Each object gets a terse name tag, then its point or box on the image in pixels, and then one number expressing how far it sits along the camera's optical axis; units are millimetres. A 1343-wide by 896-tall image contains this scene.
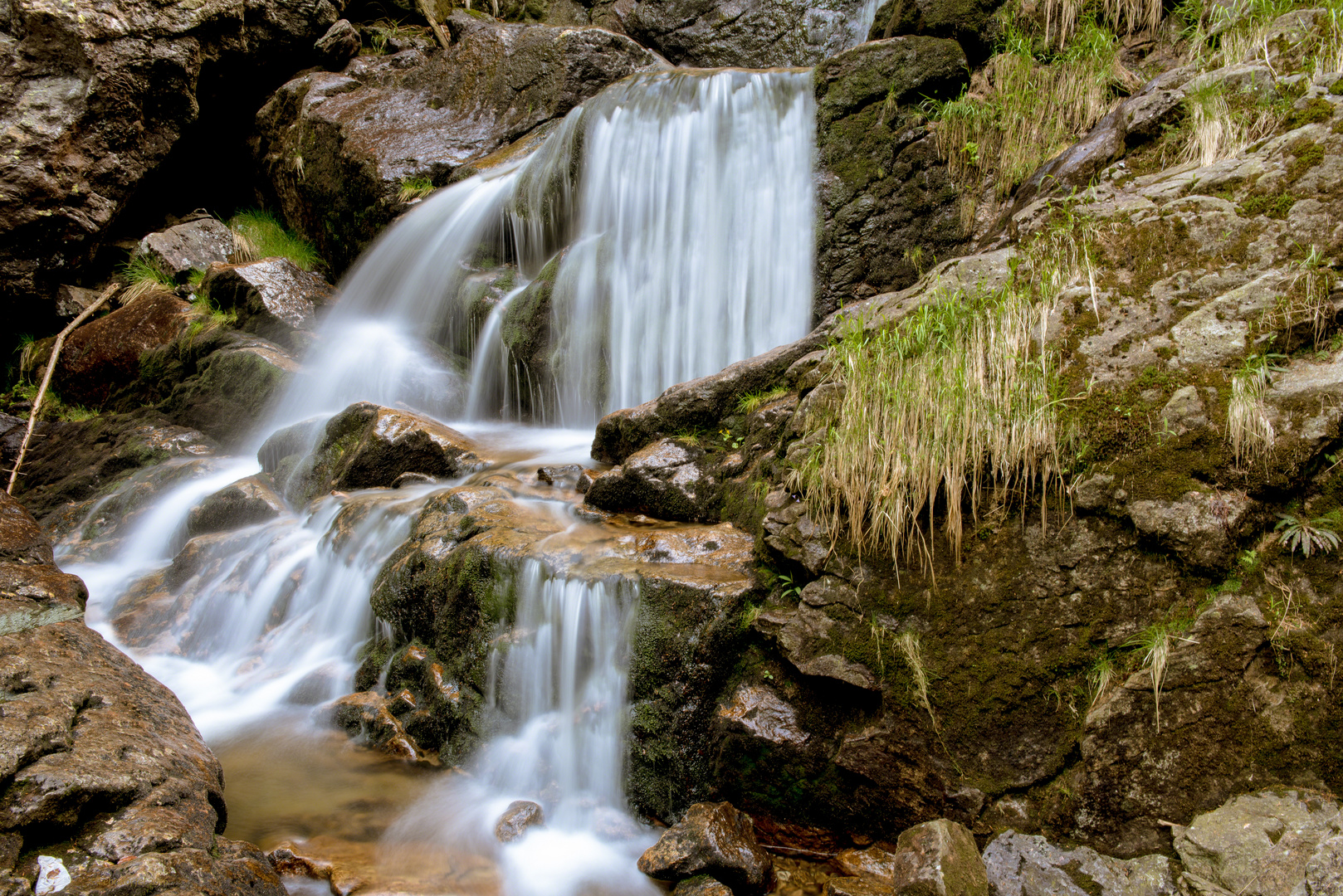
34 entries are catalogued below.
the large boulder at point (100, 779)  2191
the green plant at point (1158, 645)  2592
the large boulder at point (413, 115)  10562
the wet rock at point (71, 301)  10469
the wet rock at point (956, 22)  6447
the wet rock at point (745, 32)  11906
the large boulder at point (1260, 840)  2150
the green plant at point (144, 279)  10367
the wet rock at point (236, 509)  6586
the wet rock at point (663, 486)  4609
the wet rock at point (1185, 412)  2816
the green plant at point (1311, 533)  2500
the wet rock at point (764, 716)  3211
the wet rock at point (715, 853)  2967
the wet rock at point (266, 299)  9367
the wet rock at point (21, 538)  3920
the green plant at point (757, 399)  4961
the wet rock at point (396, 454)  6391
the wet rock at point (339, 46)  12073
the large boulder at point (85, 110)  9359
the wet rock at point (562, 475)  5566
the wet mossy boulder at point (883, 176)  6430
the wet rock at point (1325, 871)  2006
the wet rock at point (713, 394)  5148
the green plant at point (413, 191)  10164
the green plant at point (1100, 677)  2695
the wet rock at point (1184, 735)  2473
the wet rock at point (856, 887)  2854
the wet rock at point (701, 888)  2891
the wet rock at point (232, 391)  8547
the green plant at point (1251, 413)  2648
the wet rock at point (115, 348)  9641
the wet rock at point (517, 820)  3430
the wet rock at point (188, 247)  10656
